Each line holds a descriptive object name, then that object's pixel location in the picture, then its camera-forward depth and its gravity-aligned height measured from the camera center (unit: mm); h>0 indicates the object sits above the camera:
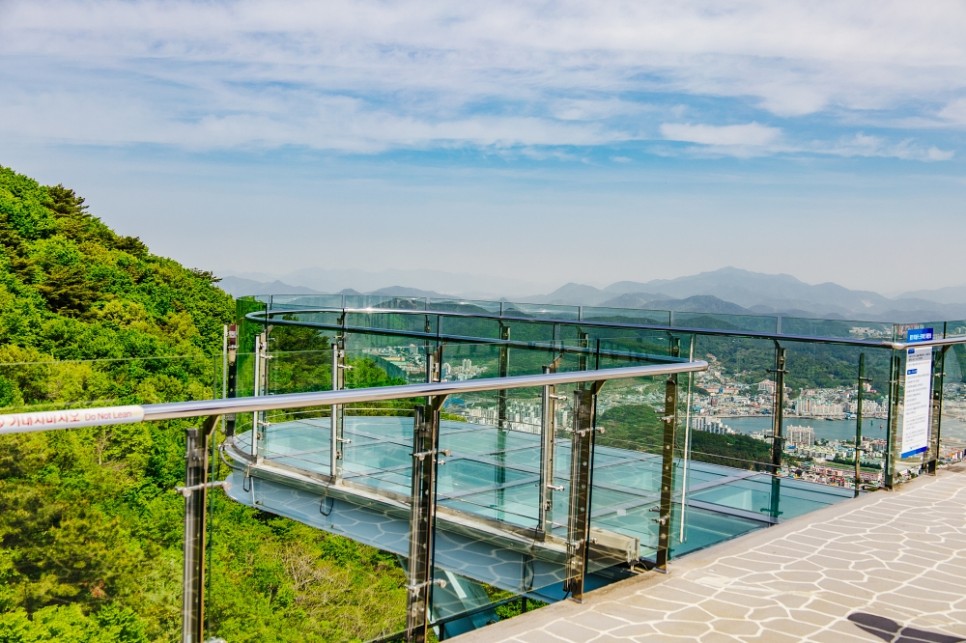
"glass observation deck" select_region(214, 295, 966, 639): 3234 -754
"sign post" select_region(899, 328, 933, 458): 6109 -723
